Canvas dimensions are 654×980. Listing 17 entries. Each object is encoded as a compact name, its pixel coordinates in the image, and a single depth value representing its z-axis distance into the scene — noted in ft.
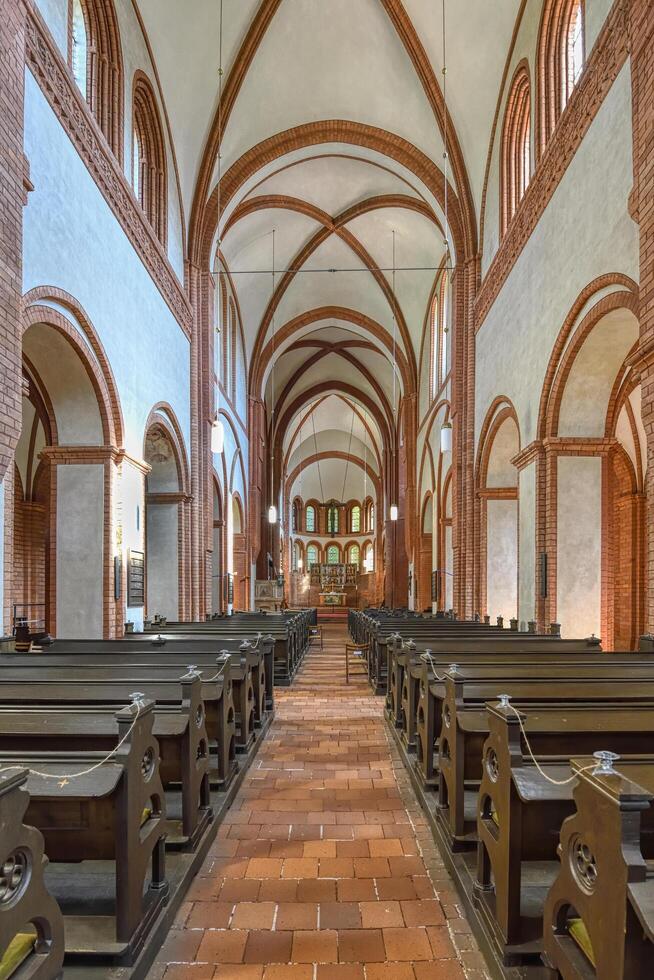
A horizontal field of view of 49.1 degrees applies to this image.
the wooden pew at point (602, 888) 5.91
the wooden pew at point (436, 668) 16.52
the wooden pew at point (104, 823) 8.89
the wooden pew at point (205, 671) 16.58
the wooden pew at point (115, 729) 11.14
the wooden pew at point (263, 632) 30.60
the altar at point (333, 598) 126.52
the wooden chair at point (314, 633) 65.21
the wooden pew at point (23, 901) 6.49
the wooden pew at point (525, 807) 9.04
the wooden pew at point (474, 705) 12.73
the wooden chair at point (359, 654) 41.34
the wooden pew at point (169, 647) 22.20
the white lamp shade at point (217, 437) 41.33
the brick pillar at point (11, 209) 20.48
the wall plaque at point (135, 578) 34.17
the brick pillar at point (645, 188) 20.08
